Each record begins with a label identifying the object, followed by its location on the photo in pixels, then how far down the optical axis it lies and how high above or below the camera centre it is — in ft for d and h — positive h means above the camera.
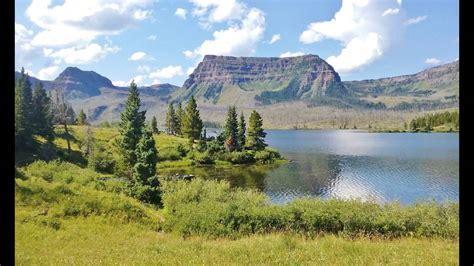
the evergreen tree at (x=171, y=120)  534.37 +17.39
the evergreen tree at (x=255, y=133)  415.64 -0.65
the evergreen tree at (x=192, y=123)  434.10 +10.12
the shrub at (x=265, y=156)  393.00 -25.19
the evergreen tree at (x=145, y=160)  170.71 -12.57
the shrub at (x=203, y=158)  375.45 -25.55
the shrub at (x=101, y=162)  289.94 -23.09
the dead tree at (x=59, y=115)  346.56 +17.50
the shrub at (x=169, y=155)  369.53 -22.40
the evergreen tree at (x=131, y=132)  231.09 +0.14
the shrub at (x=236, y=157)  383.86 -25.02
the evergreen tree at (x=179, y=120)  524.24 +17.42
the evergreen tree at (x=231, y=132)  398.01 +0.38
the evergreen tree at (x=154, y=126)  492.45 +7.50
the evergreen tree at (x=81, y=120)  541.83 +17.81
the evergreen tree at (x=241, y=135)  409.98 -2.85
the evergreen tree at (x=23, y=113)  266.36 +14.27
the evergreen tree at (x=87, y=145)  333.74 -11.36
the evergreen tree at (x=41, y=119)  312.73 +10.92
